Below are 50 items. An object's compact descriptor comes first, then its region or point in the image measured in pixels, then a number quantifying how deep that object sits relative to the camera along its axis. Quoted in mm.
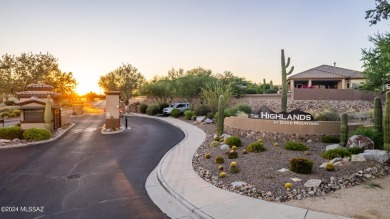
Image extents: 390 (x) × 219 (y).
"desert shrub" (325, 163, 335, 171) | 10820
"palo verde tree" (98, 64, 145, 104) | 63531
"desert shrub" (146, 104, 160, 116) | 44844
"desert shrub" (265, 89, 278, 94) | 48875
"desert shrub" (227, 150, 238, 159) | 13539
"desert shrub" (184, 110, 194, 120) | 35000
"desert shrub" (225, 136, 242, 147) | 16223
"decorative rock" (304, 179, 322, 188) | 9288
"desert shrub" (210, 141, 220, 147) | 16994
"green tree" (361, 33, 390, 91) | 21438
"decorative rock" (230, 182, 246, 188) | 9670
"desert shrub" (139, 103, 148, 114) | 49906
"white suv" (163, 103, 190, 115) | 41656
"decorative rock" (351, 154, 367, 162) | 11703
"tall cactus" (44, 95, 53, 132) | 22967
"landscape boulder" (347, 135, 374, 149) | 13148
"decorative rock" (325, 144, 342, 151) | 13866
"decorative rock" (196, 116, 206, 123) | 31547
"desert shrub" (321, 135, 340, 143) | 15836
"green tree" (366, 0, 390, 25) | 16297
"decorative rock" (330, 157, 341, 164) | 11711
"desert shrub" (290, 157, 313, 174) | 10602
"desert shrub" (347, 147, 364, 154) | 12631
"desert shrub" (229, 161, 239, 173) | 11250
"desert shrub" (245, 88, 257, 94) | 44869
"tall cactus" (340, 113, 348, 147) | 14281
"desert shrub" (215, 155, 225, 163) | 12797
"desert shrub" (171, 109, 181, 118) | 38969
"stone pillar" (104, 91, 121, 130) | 26188
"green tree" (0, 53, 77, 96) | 50094
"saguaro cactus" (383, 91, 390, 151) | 12781
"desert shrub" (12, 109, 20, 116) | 42844
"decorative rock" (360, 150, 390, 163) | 11688
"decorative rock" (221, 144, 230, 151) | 15552
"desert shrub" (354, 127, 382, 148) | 13672
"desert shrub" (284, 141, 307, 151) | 14425
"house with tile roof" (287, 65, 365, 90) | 39594
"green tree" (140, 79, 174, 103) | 48719
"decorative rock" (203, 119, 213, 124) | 30000
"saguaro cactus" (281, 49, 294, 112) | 22936
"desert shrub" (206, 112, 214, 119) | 31453
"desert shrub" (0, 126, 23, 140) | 20562
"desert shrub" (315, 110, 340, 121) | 18109
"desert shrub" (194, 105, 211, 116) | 34062
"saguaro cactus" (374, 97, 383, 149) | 14023
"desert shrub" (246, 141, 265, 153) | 14584
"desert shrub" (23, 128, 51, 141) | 20547
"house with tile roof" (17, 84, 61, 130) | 23089
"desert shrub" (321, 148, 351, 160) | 12410
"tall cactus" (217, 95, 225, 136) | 20328
